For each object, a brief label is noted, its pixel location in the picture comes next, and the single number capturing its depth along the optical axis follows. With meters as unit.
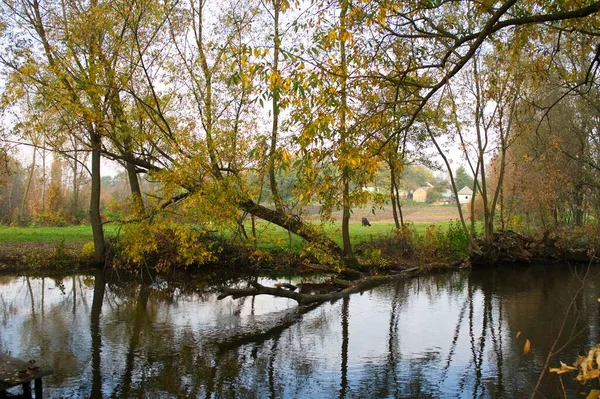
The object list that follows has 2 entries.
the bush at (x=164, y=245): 15.98
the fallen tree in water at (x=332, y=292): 12.57
